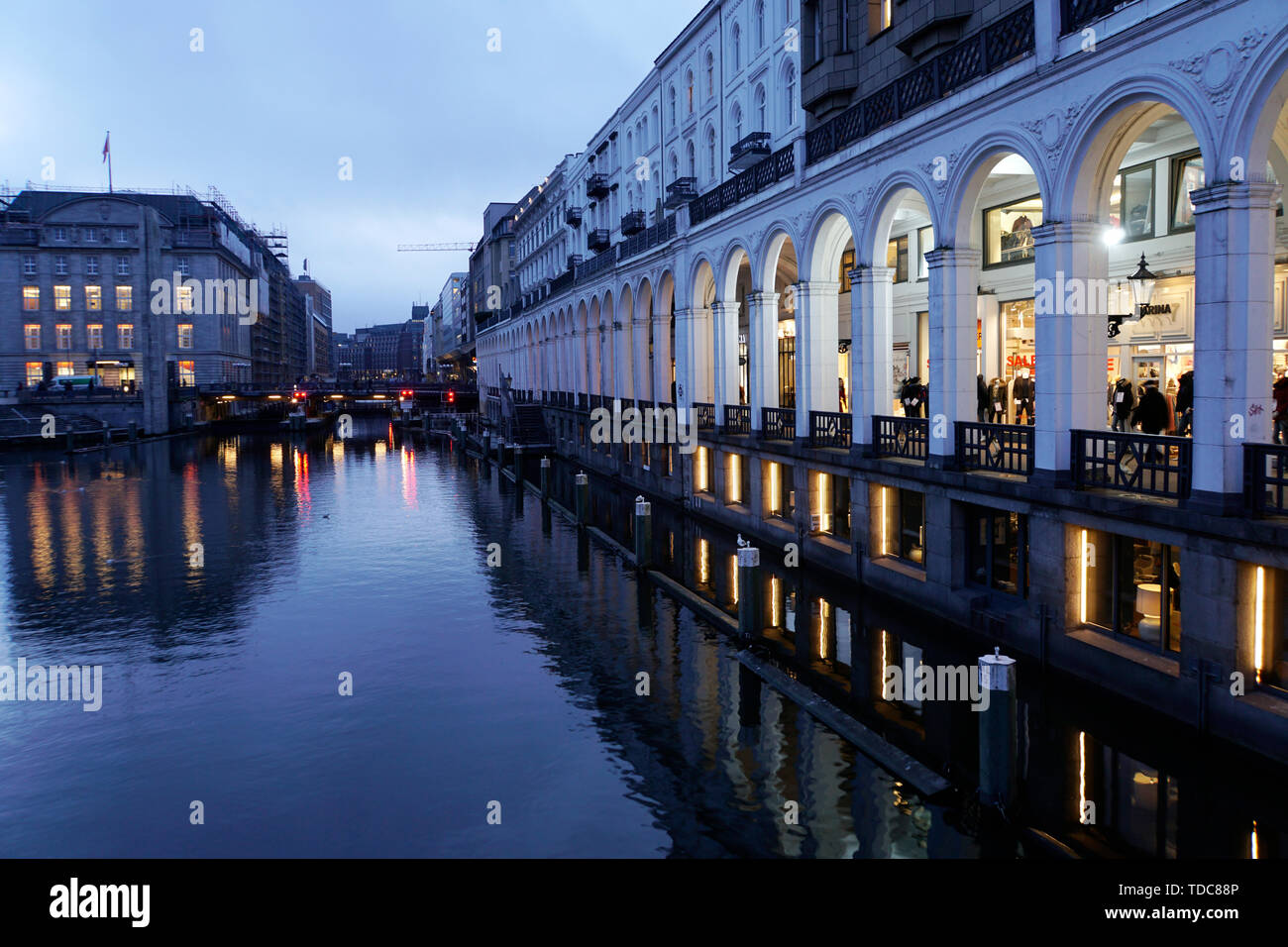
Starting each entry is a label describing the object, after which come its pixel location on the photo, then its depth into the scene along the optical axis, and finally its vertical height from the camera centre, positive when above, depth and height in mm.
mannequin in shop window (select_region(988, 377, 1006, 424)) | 22711 +452
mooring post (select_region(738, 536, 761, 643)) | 15156 -2760
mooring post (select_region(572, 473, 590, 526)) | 28047 -2077
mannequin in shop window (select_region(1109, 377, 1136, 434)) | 18094 +282
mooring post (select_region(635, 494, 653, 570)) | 21828 -2557
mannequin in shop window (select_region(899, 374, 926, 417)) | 22328 +490
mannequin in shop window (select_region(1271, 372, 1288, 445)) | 14070 +69
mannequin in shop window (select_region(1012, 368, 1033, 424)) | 22203 +633
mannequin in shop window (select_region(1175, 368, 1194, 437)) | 15344 +206
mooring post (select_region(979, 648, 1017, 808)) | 9164 -3054
